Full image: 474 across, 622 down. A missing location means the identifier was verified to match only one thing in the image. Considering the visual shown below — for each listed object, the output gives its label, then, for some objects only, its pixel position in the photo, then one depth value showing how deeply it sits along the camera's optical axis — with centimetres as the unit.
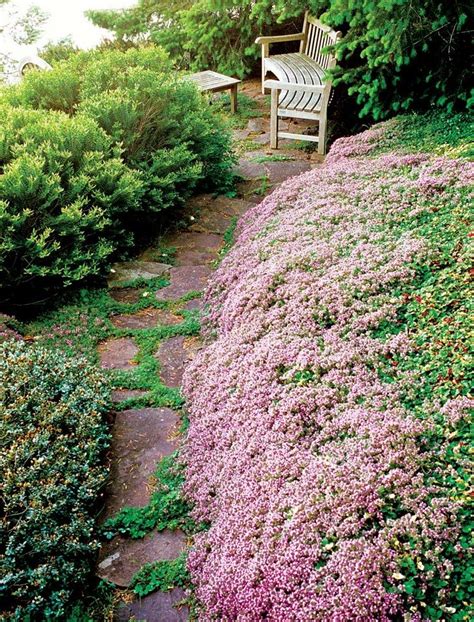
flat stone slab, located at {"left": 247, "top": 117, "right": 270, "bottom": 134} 855
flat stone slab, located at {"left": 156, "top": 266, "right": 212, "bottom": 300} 480
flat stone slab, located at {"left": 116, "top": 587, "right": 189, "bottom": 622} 239
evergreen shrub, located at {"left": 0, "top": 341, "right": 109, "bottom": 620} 240
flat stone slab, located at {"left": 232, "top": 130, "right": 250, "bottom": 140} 831
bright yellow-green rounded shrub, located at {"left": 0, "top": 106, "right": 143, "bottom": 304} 445
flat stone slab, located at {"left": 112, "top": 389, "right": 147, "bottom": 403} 361
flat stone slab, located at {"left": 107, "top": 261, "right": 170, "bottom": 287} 502
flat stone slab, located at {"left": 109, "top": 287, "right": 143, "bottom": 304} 476
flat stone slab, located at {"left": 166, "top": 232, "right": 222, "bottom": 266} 529
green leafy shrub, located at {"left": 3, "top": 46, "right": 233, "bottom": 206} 567
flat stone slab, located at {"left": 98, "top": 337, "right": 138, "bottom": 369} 396
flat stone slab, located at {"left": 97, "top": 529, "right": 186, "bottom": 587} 259
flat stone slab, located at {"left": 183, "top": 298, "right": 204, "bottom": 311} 455
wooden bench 714
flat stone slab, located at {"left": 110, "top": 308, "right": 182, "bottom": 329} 443
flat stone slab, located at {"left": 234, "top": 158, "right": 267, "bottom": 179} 690
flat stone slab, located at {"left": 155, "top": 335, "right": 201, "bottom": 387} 380
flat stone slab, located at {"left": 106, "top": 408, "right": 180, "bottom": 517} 296
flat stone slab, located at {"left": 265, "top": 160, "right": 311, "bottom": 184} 678
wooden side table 870
